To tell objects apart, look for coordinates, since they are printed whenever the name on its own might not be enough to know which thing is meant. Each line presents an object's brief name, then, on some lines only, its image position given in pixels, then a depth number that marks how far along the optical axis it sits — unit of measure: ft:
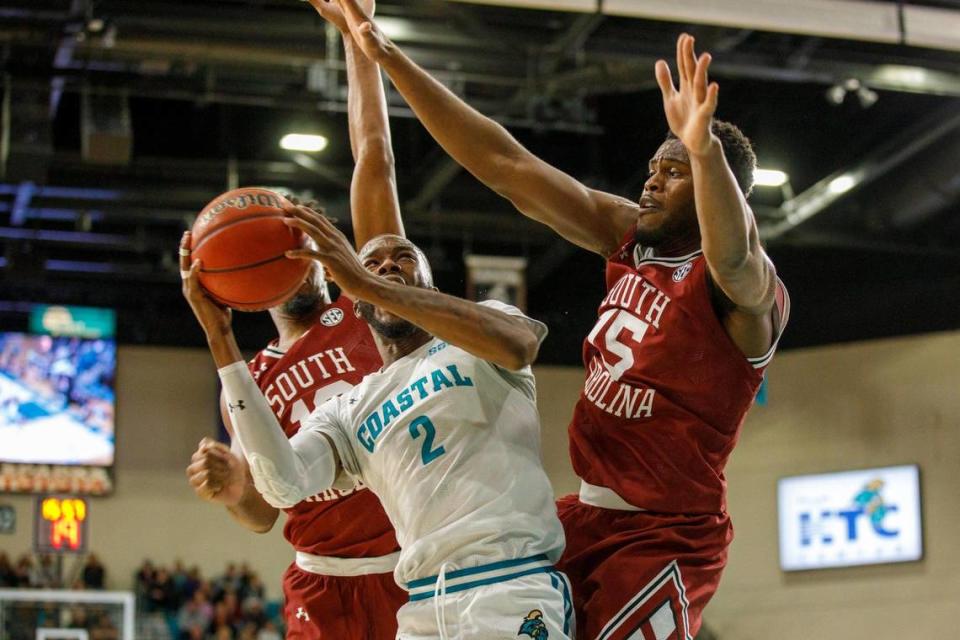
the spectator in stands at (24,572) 58.18
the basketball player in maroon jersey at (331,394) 17.20
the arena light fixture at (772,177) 53.47
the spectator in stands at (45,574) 59.21
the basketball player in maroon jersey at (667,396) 13.55
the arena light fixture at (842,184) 52.80
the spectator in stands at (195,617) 56.90
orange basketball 13.46
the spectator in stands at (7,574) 58.03
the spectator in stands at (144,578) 60.08
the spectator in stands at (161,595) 58.65
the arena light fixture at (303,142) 51.80
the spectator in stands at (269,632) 56.80
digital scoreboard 59.41
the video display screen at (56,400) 60.75
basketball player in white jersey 12.73
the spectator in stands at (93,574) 59.85
